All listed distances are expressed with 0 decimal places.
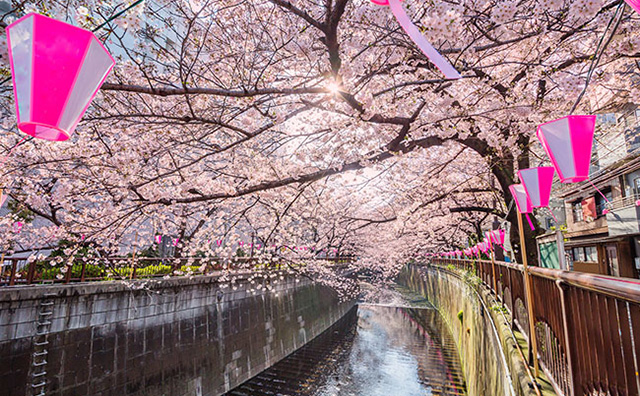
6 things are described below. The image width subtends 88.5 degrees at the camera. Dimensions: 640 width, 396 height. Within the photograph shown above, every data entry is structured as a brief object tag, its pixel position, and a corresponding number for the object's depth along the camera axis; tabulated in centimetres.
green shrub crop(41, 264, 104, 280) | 925
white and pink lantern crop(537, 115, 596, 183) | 360
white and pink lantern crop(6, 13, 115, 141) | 184
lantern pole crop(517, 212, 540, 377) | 391
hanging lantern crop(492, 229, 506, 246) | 1245
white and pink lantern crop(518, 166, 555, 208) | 504
